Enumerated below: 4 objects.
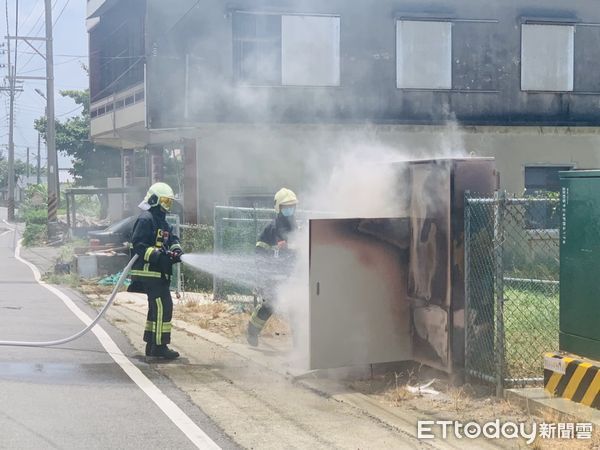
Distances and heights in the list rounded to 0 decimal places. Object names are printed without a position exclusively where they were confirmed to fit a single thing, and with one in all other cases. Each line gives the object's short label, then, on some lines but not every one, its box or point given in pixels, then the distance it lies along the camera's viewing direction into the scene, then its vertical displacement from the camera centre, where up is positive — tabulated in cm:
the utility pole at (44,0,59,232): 2906 +204
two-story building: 1744 +247
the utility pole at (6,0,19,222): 5269 +312
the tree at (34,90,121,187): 4556 +202
